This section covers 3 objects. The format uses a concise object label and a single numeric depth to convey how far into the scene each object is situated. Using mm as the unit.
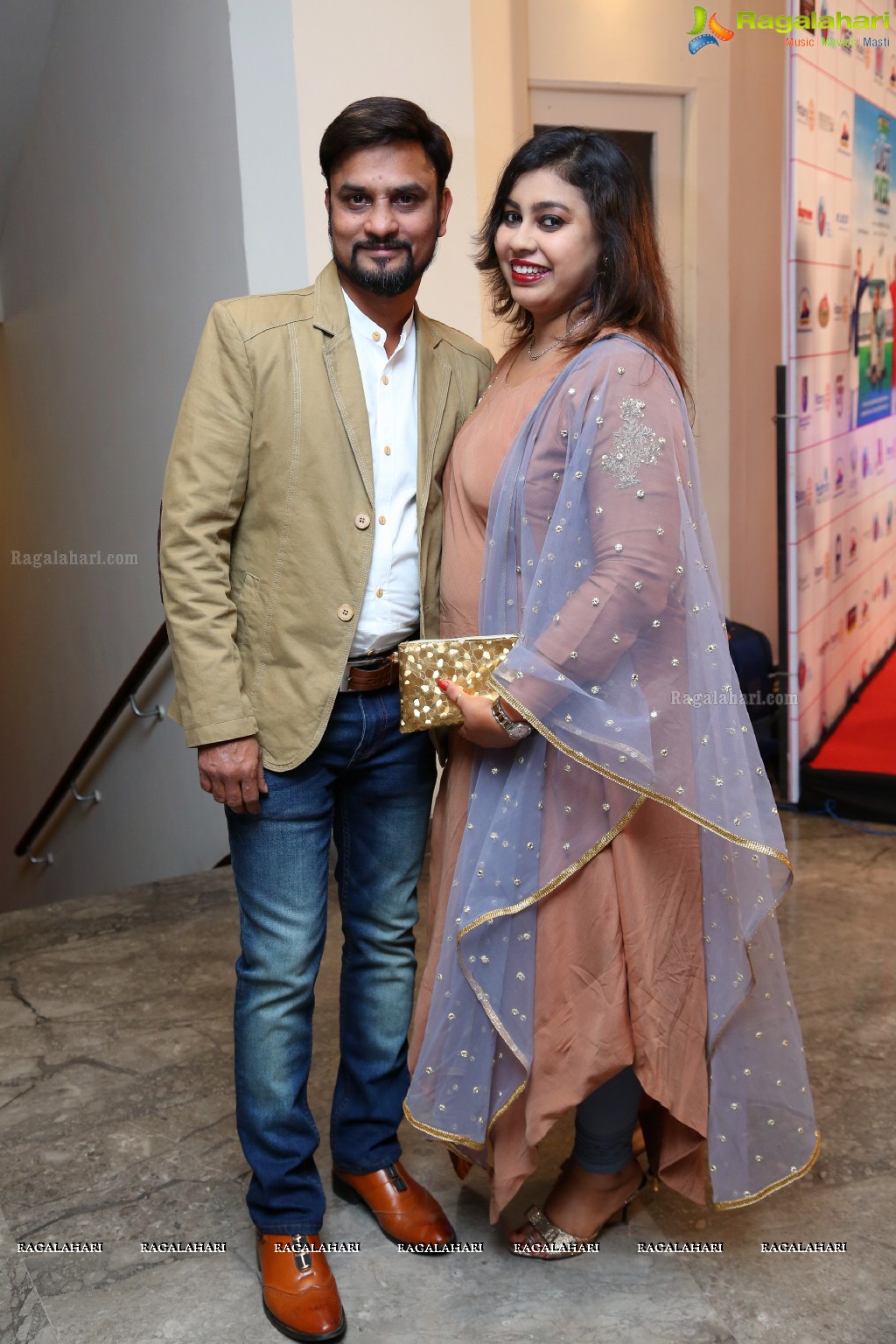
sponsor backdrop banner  3691
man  1630
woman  1551
